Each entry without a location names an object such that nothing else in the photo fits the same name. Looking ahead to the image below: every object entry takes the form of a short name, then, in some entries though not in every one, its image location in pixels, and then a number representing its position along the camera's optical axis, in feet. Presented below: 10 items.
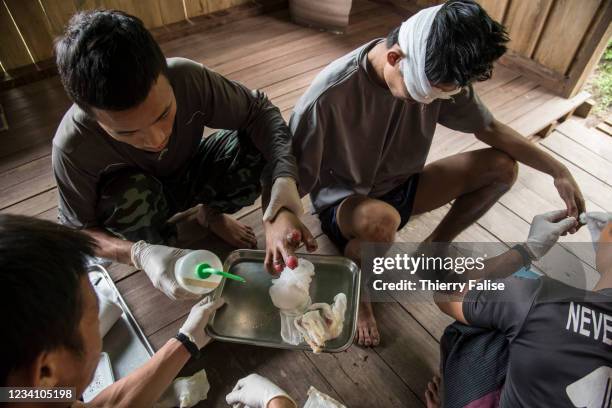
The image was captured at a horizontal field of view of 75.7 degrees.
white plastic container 3.49
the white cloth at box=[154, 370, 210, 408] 3.79
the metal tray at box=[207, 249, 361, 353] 3.94
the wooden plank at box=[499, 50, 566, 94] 7.86
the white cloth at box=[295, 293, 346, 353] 3.78
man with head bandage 3.26
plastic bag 3.81
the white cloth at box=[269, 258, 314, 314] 3.95
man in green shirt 2.72
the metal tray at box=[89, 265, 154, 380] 4.07
